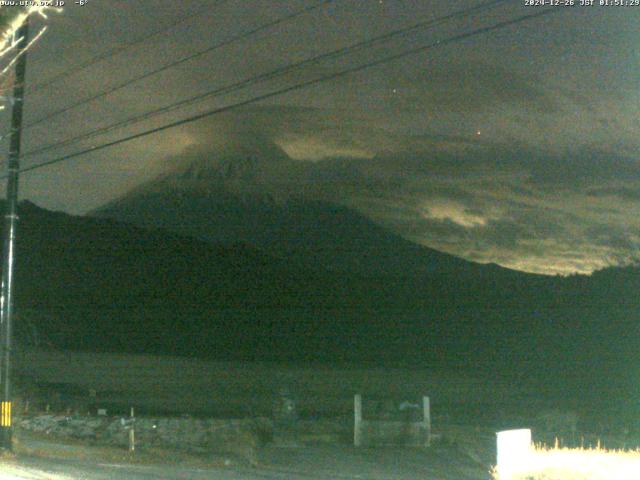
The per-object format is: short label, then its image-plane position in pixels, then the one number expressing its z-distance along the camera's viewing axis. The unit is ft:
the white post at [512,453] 43.93
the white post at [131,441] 68.34
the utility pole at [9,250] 59.82
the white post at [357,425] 101.91
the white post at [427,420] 104.03
